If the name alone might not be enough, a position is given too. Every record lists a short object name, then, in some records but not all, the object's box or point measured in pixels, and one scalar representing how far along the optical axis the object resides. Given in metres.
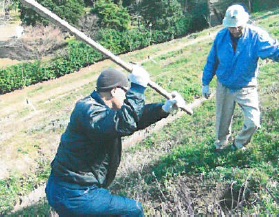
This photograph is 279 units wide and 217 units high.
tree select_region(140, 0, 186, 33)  39.47
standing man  5.91
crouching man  3.98
